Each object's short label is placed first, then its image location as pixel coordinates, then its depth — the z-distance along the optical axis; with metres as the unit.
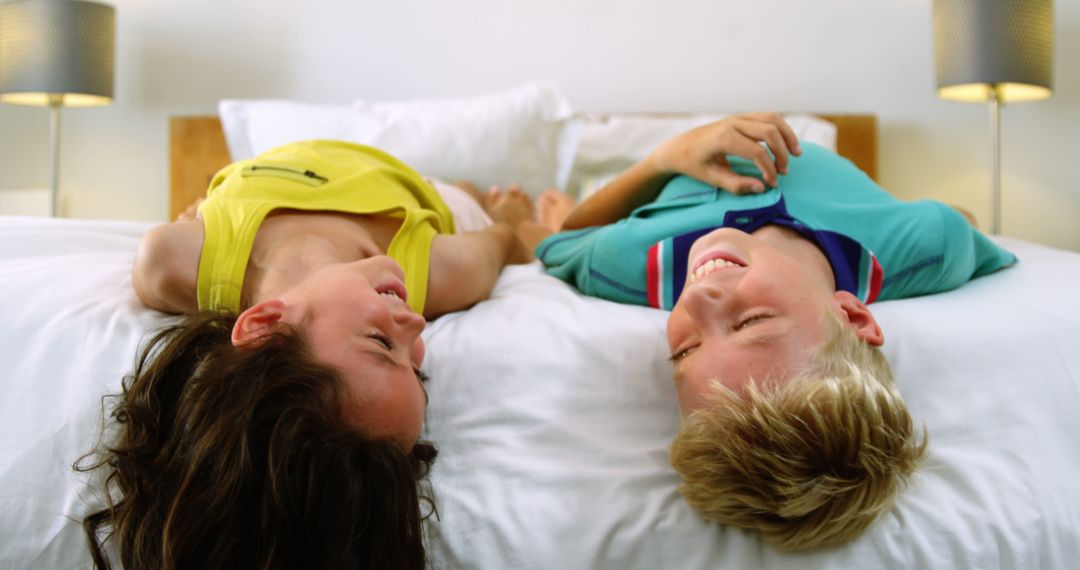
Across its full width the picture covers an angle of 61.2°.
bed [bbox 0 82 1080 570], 0.74
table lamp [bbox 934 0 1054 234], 2.28
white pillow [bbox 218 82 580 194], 2.15
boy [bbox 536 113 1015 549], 0.72
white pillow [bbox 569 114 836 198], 2.33
